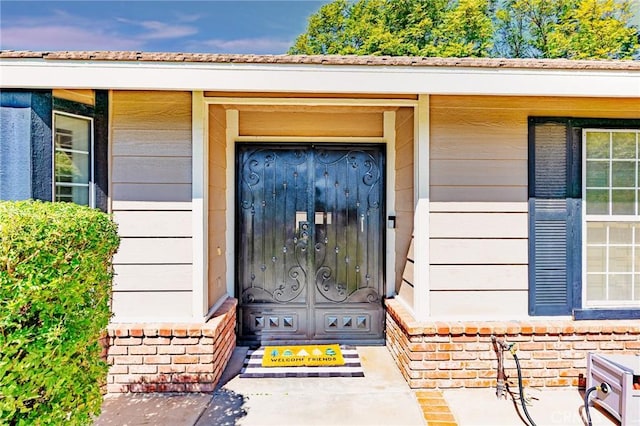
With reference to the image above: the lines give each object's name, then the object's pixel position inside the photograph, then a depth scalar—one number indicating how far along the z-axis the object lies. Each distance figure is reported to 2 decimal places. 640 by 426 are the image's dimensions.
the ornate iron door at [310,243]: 4.41
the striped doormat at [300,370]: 3.69
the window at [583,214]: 3.43
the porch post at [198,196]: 3.37
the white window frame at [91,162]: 3.28
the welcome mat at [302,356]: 3.93
